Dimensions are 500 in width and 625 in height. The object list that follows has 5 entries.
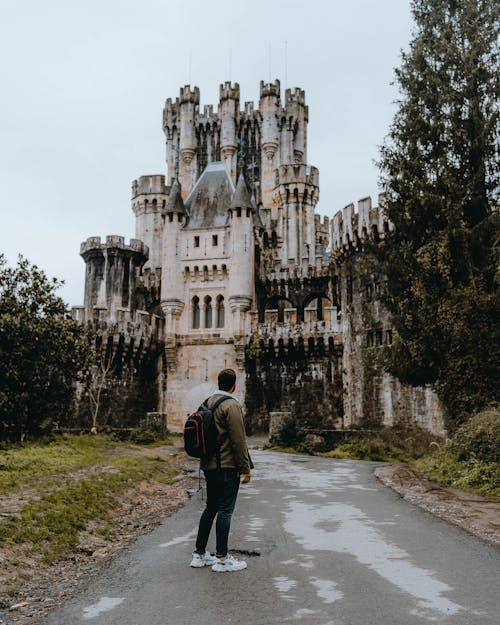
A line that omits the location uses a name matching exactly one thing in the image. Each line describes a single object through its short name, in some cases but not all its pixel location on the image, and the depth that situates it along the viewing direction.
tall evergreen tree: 20.34
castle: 34.31
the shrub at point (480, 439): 15.16
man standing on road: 6.97
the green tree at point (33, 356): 22.00
